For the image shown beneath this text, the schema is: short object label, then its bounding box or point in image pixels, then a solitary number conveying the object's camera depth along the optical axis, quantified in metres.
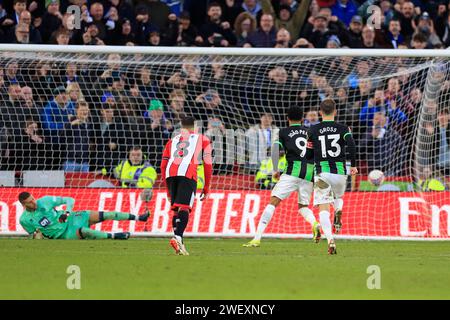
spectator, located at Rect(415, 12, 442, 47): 20.97
